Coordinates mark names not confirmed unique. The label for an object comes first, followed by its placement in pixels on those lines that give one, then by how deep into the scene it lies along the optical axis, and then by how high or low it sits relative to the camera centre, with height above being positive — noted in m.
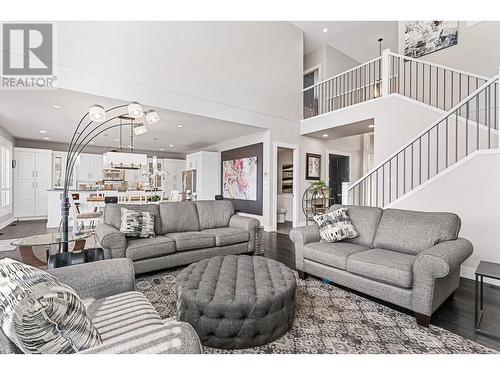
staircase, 3.98 +1.15
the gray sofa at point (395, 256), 2.00 -0.66
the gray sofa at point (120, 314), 0.86 -0.59
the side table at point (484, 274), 1.88 -0.64
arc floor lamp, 2.66 +0.98
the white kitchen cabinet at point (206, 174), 7.96 +0.37
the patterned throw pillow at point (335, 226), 2.95 -0.47
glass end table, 2.31 -0.66
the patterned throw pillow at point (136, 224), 3.12 -0.49
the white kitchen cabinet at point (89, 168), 8.67 +0.57
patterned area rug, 1.72 -1.10
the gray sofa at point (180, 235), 2.91 -0.67
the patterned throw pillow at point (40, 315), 0.83 -0.45
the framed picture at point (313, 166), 6.97 +0.57
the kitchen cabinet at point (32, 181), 7.53 +0.10
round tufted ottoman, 1.67 -0.82
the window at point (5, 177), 6.20 +0.19
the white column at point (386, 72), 4.98 +2.30
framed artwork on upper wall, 5.04 +3.19
